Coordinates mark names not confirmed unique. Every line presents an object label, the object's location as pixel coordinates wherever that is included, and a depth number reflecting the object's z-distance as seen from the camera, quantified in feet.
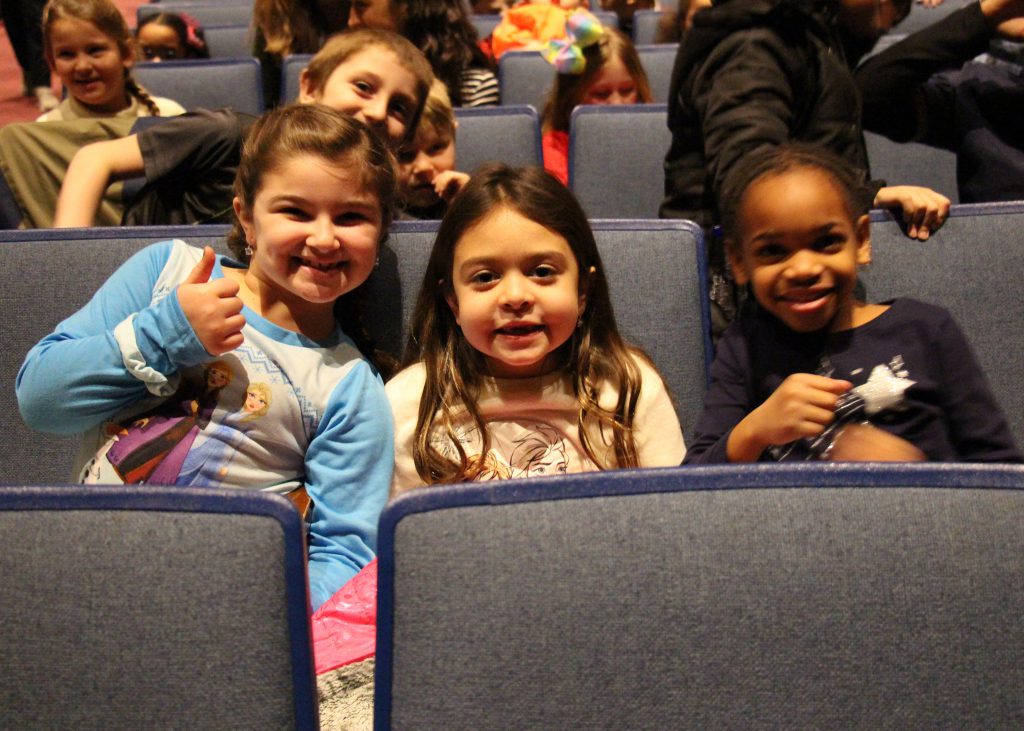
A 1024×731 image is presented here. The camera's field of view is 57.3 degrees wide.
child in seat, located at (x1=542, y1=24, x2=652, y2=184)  8.48
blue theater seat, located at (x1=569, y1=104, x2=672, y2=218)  7.25
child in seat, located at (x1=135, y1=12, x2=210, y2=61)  11.64
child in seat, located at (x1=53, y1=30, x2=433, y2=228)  5.40
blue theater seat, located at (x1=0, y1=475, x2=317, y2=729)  2.22
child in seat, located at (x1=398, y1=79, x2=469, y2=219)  5.83
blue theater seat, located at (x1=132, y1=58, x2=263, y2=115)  9.06
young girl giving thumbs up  4.00
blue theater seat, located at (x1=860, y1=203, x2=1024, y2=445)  4.80
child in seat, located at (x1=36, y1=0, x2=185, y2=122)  7.32
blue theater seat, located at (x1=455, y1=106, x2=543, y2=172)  7.20
